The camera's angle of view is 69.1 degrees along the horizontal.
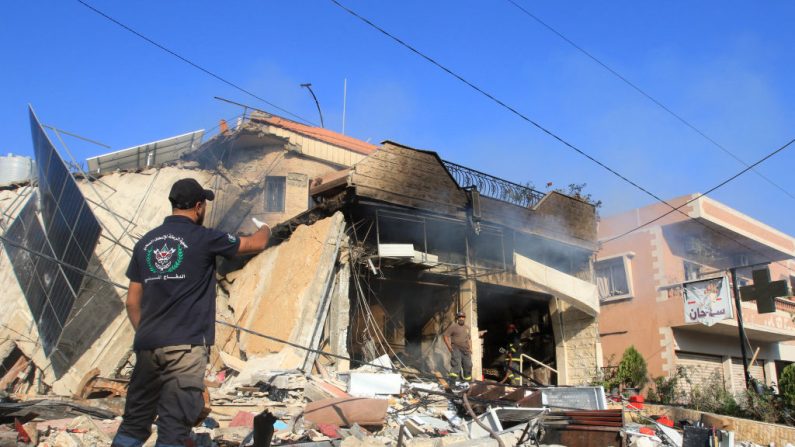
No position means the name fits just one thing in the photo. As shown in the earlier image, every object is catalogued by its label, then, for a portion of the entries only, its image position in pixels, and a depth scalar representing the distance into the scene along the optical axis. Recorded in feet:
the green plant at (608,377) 47.01
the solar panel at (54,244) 32.01
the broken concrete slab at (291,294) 32.76
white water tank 62.59
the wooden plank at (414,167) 37.93
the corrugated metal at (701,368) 64.69
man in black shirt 9.46
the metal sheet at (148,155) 57.47
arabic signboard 57.06
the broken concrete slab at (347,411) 20.39
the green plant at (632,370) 60.13
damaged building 34.99
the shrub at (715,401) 43.34
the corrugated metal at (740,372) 71.89
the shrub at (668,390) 57.41
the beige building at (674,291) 64.44
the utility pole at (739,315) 49.14
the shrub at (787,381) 58.59
